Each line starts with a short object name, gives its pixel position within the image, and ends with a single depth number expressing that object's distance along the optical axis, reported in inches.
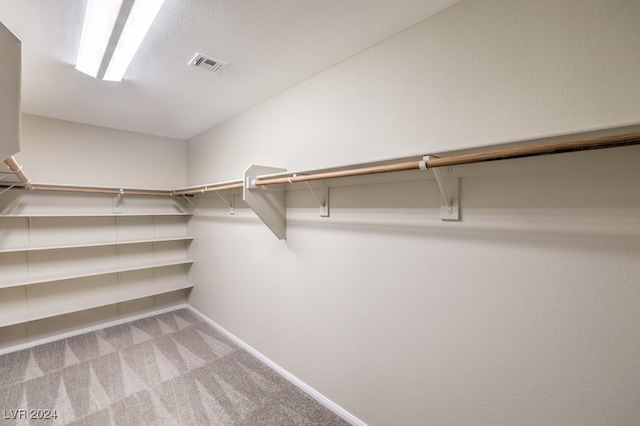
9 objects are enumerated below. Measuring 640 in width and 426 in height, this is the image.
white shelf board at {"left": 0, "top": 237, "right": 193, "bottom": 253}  103.5
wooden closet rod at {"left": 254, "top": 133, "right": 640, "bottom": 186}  31.4
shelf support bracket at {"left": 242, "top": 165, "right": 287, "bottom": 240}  81.3
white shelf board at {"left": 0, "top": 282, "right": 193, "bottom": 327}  104.3
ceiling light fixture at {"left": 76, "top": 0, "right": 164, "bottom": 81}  53.2
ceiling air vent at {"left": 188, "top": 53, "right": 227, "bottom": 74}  72.0
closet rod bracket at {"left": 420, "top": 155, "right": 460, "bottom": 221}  52.0
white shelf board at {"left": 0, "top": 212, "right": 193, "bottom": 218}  104.9
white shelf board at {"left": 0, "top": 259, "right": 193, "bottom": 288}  104.5
